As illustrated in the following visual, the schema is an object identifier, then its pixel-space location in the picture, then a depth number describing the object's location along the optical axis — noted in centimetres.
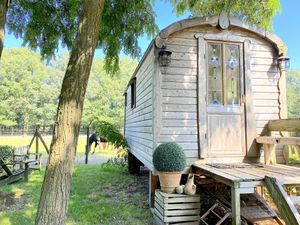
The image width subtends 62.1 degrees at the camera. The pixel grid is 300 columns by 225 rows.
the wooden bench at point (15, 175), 672
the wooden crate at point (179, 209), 385
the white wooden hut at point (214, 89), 467
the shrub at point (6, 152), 876
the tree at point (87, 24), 324
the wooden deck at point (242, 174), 328
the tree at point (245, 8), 689
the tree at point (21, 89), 3141
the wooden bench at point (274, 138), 403
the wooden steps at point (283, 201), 262
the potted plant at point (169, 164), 407
